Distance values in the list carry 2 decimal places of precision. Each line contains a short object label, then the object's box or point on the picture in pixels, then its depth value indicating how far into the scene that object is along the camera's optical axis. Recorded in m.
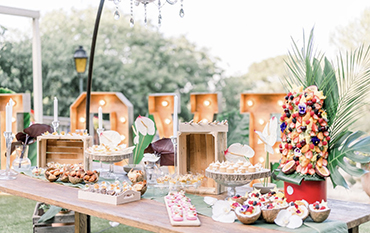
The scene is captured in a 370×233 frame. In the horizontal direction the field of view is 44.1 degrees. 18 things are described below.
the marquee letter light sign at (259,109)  3.96
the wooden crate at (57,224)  3.52
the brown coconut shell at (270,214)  1.85
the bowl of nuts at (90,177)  2.73
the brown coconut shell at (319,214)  1.85
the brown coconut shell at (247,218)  1.83
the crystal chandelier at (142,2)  2.64
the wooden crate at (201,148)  2.45
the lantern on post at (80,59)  8.78
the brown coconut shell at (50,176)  2.84
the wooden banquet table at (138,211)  1.84
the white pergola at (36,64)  5.24
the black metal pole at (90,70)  3.48
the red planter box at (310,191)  2.03
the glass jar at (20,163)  3.29
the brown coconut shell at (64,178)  2.78
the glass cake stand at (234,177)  2.18
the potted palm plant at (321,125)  2.00
